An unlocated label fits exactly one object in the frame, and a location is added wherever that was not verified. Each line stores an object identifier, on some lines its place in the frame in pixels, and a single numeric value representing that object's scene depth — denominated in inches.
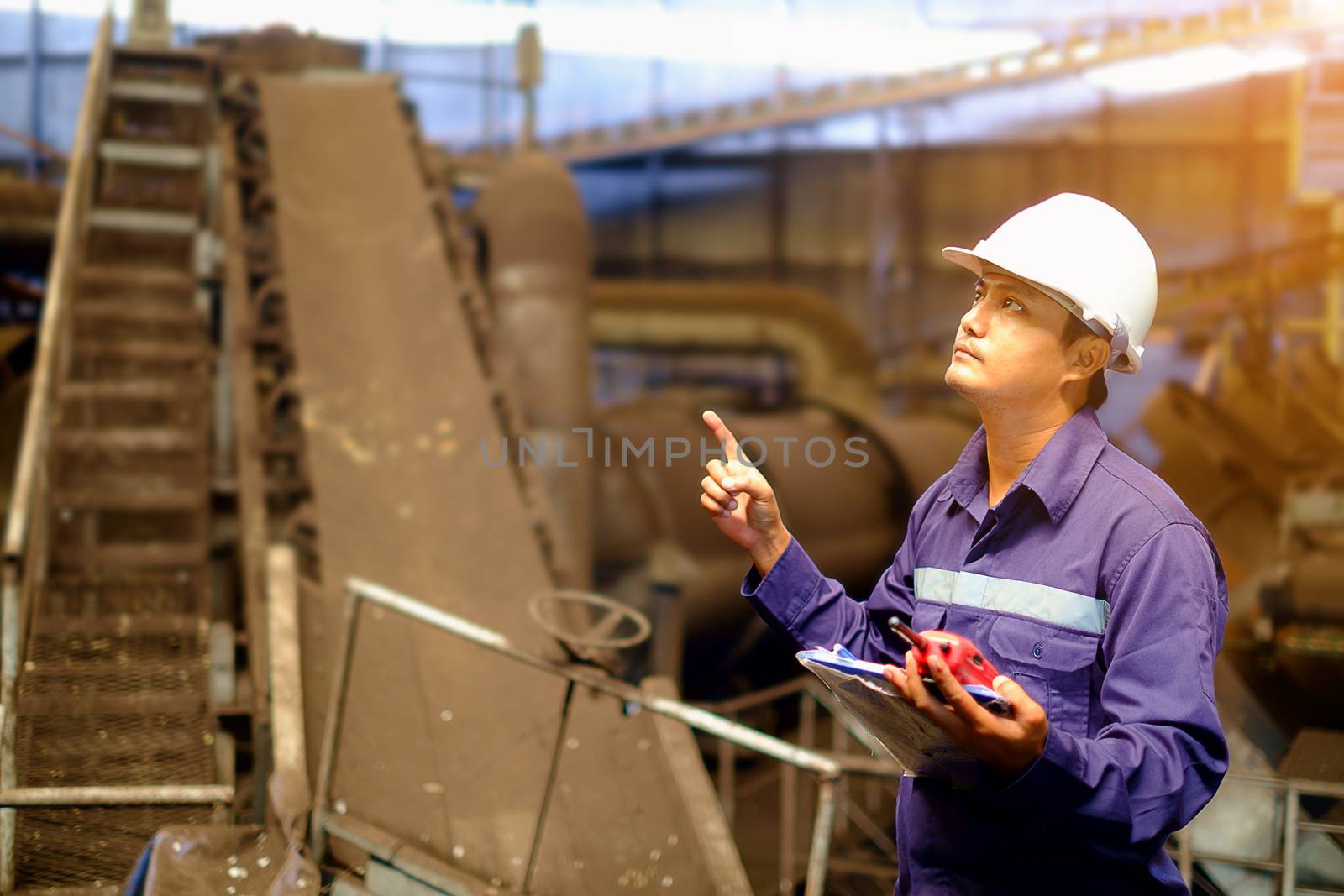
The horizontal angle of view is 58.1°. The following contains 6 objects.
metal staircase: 128.3
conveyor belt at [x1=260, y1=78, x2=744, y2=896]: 139.9
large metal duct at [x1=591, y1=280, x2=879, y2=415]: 516.7
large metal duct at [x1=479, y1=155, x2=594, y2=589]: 247.6
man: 53.0
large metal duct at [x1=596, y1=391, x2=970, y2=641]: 282.7
